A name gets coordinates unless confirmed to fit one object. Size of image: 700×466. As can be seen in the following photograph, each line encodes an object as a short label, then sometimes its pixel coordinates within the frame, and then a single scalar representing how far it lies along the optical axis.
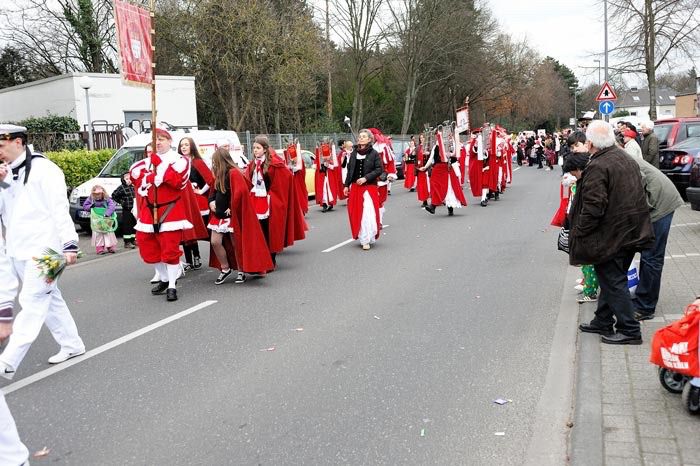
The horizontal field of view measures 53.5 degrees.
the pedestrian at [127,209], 11.77
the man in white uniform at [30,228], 4.82
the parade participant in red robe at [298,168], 13.43
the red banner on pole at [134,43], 8.62
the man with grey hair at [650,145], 12.59
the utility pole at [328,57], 37.95
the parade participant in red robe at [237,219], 8.54
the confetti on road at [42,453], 3.97
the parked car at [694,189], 11.52
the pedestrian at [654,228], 6.16
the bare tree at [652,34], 29.10
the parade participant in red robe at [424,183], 16.97
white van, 14.20
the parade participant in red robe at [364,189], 11.34
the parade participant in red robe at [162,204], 7.66
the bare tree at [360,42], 41.09
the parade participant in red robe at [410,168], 23.50
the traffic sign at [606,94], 26.76
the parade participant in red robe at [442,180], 15.23
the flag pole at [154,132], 7.66
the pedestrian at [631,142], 7.45
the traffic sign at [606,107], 26.78
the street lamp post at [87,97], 19.33
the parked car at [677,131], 17.44
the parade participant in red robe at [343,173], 18.67
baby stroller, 4.04
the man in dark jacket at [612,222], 5.48
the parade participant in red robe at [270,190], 9.50
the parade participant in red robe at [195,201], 8.98
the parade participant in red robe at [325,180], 18.15
